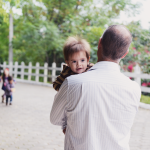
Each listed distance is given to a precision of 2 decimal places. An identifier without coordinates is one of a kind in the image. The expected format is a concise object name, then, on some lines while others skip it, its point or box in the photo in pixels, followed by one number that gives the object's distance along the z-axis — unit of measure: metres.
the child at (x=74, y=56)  2.42
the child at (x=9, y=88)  9.28
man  1.48
